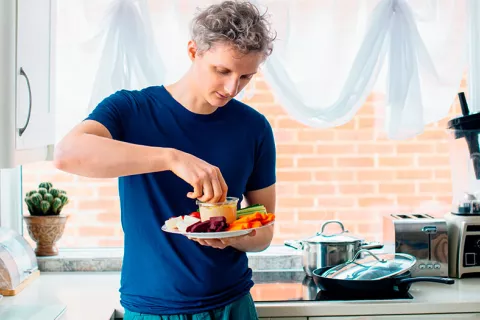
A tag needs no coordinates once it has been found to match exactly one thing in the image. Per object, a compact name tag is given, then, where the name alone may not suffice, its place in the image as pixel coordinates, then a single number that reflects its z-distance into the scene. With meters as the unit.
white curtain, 2.62
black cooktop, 2.19
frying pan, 2.19
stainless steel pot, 2.41
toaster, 2.48
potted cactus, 2.62
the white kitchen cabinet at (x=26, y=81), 1.83
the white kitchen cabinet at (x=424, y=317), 2.14
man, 1.56
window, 2.84
